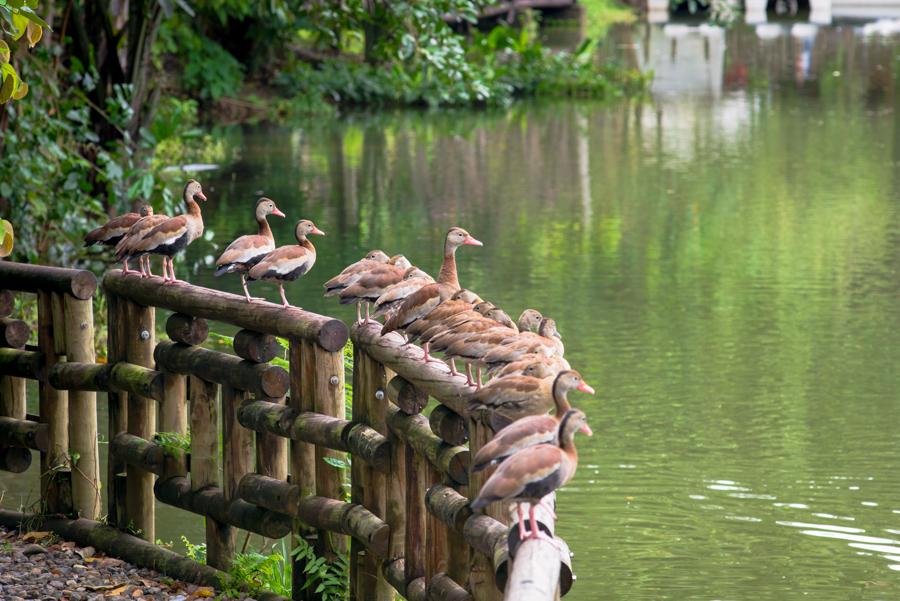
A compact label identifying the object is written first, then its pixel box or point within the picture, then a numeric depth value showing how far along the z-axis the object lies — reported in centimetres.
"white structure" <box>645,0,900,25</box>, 11183
